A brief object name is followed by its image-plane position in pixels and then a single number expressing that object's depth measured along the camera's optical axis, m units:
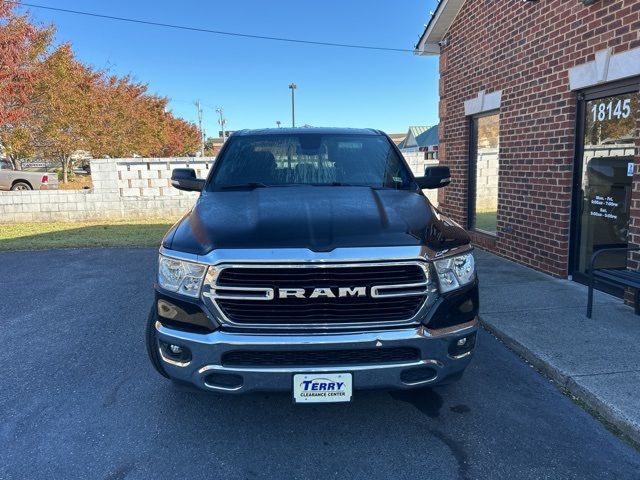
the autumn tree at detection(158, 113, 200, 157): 34.38
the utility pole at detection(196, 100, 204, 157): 49.25
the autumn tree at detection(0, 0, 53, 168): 11.54
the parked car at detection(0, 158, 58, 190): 19.78
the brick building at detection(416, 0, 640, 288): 5.14
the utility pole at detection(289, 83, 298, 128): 43.34
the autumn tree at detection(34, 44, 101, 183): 14.12
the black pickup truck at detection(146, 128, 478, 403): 2.52
